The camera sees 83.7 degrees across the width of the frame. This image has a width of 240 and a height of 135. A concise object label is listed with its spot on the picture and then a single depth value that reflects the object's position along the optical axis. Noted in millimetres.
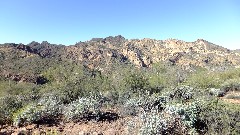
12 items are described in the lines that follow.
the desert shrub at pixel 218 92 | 11023
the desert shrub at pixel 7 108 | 6008
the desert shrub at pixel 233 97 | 10153
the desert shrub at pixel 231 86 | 13305
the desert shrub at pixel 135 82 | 12743
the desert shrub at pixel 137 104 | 6412
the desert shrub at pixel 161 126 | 4171
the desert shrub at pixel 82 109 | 5863
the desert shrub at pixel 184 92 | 7944
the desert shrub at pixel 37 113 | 5603
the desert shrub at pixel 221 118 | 3938
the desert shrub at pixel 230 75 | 18702
